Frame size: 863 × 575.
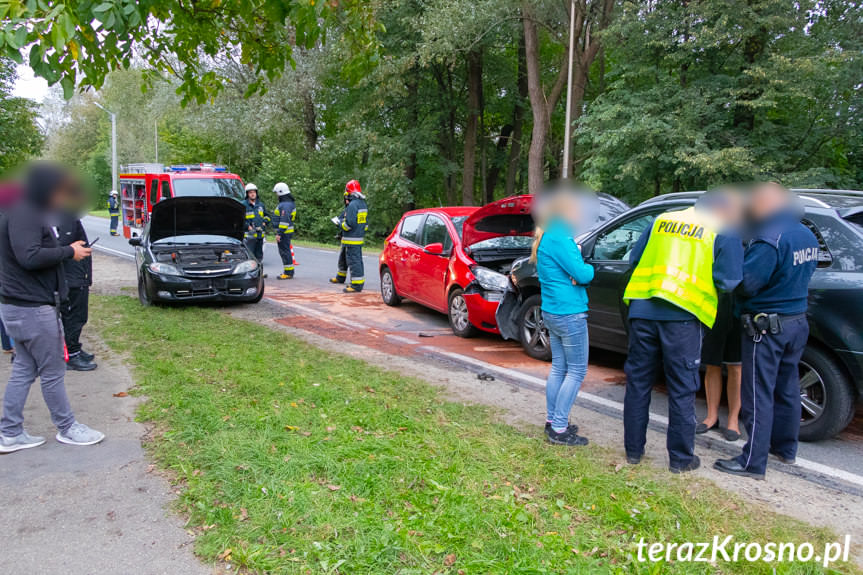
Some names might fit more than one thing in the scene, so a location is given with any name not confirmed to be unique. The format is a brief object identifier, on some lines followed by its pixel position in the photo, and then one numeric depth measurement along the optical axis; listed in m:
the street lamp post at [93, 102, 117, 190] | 38.11
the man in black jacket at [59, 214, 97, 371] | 6.15
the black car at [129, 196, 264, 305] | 9.09
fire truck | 15.91
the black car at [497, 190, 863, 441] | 4.28
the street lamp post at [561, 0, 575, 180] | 19.97
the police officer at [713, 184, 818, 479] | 3.92
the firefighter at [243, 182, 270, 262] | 12.93
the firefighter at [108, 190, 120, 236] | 23.33
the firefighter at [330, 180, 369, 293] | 11.16
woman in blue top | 4.25
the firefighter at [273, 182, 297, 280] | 12.83
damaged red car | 7.50
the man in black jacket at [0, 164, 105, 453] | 3.97
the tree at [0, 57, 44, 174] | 21.56
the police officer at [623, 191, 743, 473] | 3.82
